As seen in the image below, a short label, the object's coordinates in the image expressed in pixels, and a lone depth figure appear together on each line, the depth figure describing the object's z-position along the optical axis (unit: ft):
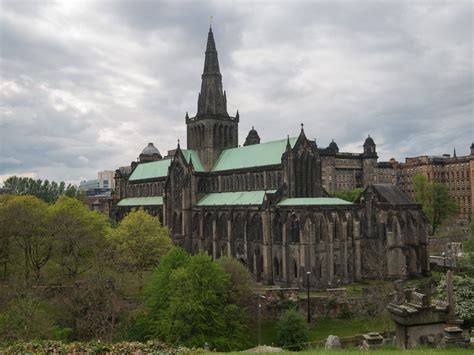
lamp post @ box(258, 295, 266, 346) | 146.67
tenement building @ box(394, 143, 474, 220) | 411.13
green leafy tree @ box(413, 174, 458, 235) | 344.08
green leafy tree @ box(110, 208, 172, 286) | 188.31
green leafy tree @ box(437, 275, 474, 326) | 139.54
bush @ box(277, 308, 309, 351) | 139.03
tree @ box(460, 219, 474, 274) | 187.52
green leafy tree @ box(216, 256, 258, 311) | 145.74
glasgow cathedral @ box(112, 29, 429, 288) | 198.90
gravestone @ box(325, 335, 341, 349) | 88.00
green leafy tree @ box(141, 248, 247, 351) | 124.26
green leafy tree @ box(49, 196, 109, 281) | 160.97
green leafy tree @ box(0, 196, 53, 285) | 153.69
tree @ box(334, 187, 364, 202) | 359.48
